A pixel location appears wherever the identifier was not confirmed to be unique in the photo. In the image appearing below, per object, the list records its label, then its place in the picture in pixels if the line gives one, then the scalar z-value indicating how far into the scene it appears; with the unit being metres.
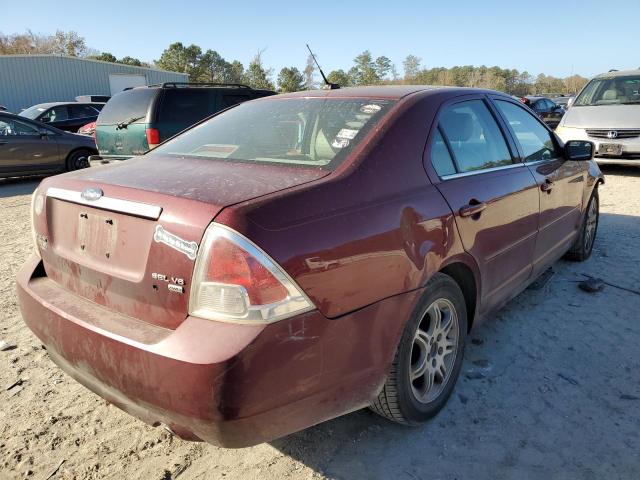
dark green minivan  7.94
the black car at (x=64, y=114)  14.32
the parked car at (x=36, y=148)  10.09
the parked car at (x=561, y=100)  26.55
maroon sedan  1.71
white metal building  31.77
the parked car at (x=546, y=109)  19.58
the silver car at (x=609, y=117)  8.98
